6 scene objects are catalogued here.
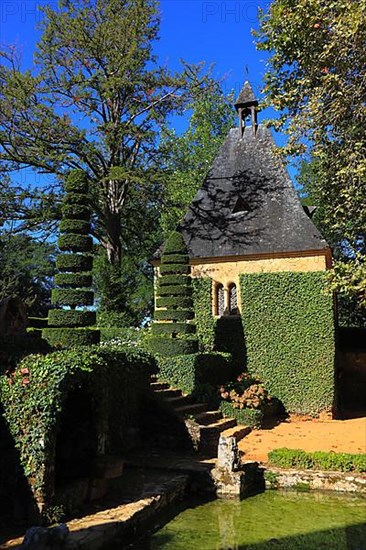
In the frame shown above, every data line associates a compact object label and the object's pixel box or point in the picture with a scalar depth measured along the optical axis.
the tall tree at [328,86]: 12.81
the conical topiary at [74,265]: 13.19
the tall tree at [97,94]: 23.27
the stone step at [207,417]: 13.13
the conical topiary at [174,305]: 15.97
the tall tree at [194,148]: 29.28
